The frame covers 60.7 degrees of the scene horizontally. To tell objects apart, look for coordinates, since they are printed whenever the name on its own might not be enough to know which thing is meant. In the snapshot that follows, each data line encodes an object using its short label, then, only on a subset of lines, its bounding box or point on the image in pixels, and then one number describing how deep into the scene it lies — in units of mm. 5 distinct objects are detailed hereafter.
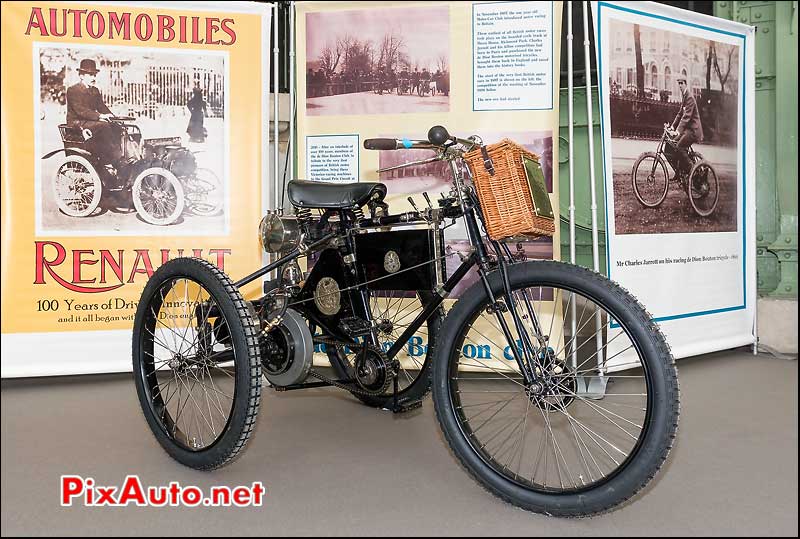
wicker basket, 1889
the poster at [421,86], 3266
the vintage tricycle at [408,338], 1801
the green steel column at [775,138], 4191
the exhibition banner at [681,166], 3311
